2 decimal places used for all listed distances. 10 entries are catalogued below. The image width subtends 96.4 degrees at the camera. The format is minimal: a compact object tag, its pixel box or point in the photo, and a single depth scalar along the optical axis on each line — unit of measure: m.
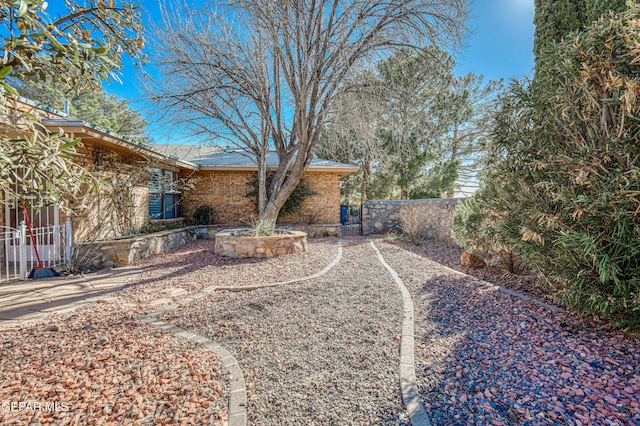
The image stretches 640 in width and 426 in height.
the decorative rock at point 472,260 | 6.16
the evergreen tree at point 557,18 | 5.28
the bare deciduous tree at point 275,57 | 6.62
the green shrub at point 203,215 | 12.27
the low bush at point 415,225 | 9.70
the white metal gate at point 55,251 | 6.28
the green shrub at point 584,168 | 2.56
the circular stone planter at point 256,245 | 7.32
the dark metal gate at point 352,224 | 13.67
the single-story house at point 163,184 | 7.07
